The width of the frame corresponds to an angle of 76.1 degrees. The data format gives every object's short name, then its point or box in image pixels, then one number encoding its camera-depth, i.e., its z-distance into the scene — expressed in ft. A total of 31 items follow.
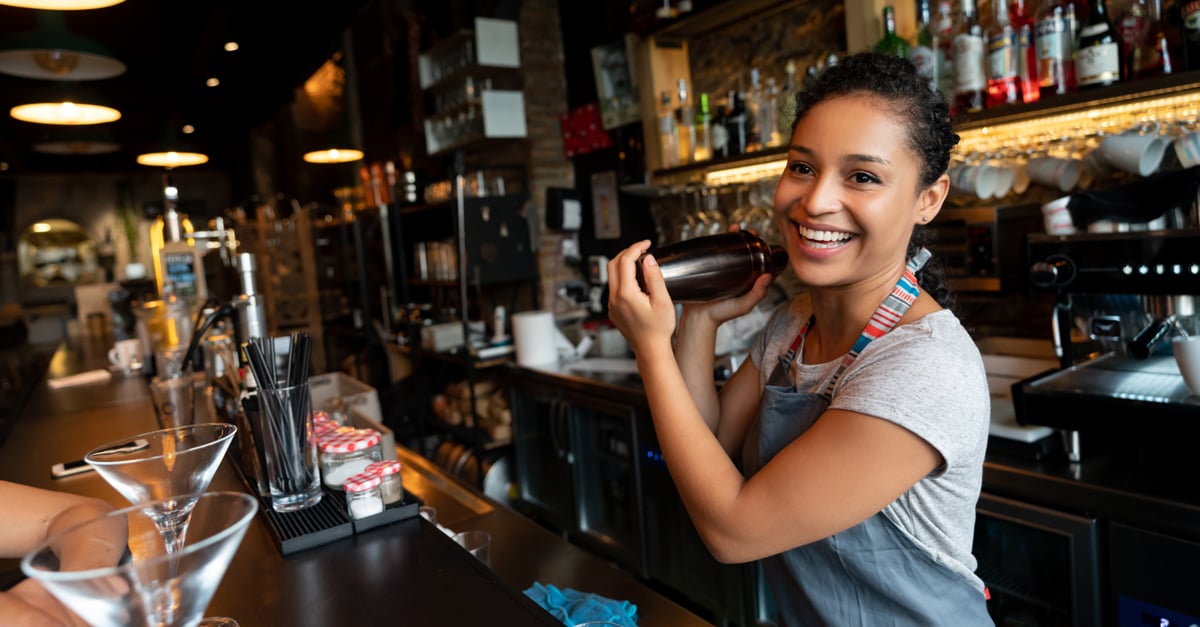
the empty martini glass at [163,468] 3.06
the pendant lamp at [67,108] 13.56
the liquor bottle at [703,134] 10.82
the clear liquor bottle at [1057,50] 6.82
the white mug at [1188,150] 5.97
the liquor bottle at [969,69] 7.45
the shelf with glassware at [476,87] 14.21
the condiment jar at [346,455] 4.57
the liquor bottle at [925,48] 7.89
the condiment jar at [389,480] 4.29
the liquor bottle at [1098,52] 6.39
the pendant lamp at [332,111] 21.02
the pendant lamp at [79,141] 18.12
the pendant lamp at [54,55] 10.61
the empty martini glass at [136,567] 1.78
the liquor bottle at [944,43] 7.84
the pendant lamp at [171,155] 20.75
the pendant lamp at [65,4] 9.02
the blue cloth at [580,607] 3.53
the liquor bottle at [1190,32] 5.91
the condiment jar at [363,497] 4.14
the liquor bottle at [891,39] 8.00
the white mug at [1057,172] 7.23
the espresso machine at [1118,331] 4.93
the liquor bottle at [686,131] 11.12
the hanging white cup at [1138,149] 6.32
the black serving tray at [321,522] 3.96
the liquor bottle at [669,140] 11.17
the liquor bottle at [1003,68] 7.16
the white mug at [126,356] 12.05
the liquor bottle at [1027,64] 7.11
